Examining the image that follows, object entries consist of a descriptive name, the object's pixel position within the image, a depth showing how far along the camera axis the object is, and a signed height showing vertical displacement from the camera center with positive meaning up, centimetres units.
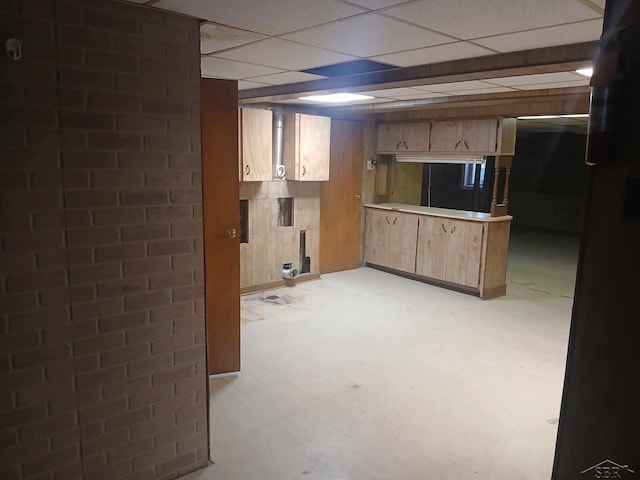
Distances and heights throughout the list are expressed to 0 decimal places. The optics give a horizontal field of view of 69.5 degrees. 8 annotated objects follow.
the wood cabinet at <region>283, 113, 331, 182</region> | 538 +29
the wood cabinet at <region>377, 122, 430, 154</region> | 598 +48
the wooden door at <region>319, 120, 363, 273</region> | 617 -41
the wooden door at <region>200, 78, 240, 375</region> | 299 -37
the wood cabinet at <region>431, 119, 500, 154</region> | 529 +46
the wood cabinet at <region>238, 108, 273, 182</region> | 482 +26
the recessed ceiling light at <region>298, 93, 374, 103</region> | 458 +76
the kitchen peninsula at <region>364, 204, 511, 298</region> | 539 -89
